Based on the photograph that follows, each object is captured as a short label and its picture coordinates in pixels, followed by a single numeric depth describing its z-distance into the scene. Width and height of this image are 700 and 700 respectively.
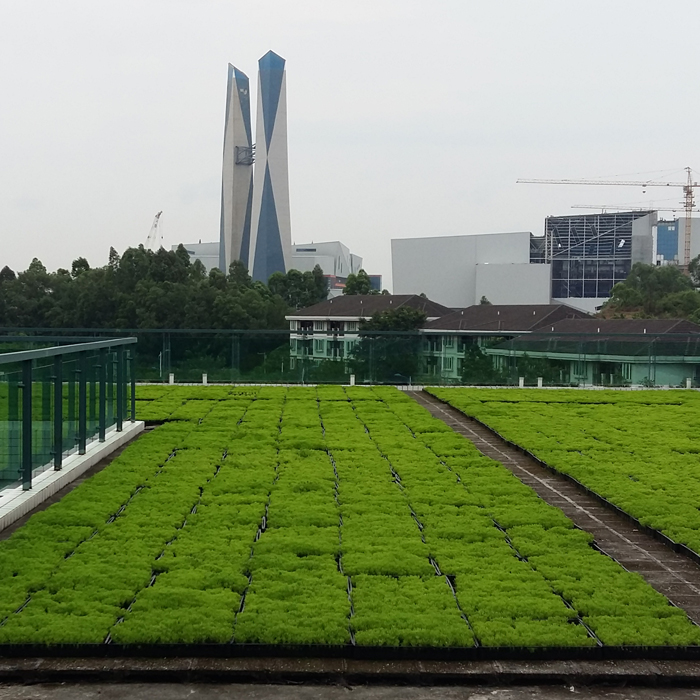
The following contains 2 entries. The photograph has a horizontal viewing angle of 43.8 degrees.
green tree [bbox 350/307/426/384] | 25.69
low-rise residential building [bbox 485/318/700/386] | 25.95
